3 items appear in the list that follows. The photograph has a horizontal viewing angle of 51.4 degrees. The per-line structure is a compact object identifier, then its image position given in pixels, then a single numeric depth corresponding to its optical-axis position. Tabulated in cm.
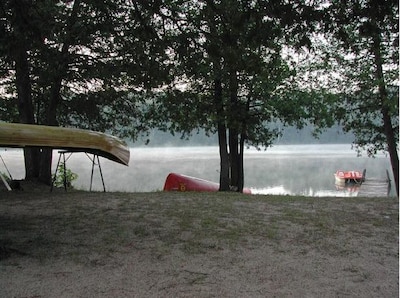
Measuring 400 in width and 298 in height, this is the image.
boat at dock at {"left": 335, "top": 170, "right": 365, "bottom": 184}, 3272
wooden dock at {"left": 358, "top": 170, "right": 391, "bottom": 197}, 2339
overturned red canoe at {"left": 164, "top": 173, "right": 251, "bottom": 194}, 1630
